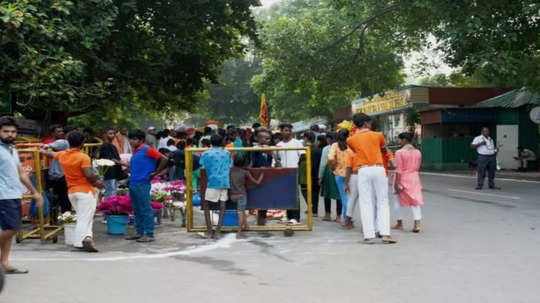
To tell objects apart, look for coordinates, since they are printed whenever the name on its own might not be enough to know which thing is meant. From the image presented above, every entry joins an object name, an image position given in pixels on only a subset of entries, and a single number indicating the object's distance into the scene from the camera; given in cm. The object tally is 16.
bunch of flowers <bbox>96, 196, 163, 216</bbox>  1059
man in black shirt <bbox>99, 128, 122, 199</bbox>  1223
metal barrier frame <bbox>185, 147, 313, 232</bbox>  1051
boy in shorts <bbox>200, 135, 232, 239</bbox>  1035
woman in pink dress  1099
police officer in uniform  1922
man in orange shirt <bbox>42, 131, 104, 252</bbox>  892
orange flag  2331
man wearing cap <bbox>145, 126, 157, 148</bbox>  1981
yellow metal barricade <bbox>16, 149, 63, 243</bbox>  971
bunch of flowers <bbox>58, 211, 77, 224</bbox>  993
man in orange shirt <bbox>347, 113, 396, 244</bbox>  968
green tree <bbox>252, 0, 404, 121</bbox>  3116
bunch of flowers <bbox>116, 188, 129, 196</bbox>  1292
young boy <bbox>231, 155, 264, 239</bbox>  1051
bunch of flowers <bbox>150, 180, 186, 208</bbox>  1212
